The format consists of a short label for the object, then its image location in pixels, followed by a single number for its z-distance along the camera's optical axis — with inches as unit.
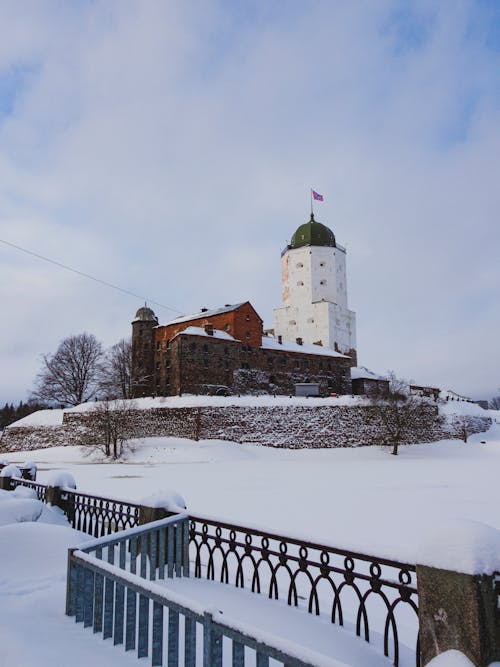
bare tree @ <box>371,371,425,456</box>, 1486.2
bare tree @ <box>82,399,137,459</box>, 1396.4
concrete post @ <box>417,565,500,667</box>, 110.6
